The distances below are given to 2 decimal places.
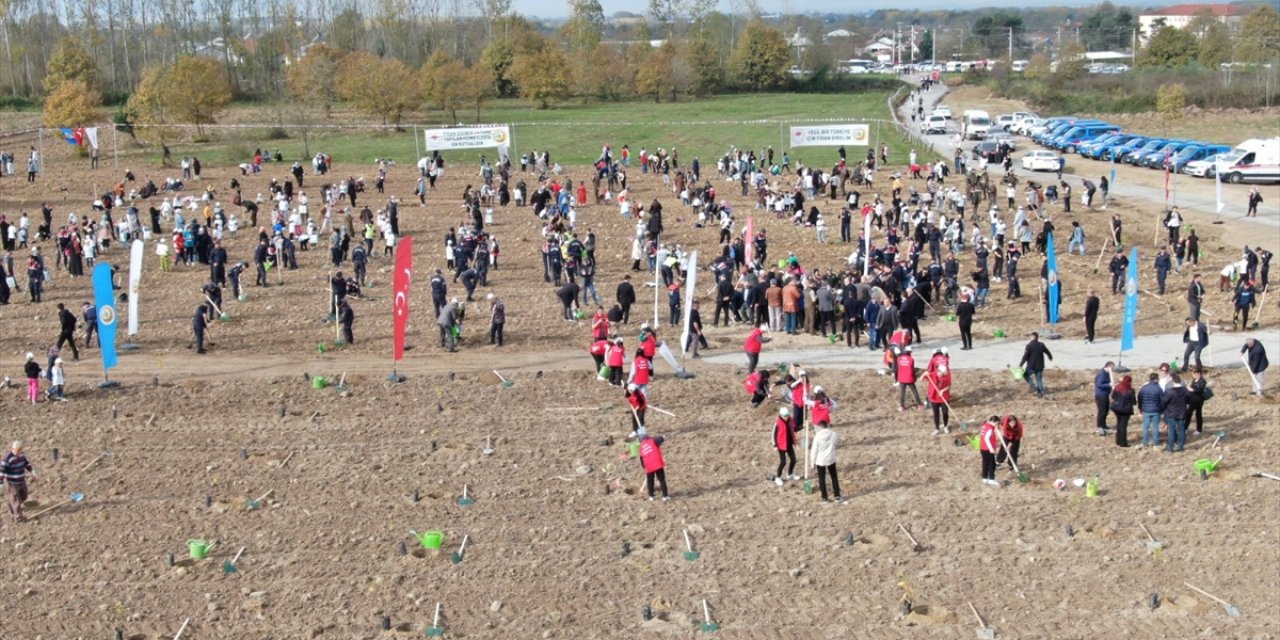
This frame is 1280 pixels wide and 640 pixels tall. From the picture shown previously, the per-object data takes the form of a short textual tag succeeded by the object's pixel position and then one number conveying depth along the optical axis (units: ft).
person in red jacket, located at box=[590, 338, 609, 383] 76.59
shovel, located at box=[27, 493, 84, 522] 60.54
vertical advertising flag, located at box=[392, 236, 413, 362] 74.23
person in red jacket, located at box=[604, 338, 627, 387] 74.28
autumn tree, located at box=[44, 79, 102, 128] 206.08
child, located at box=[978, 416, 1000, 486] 58.95
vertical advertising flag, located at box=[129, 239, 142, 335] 84.38
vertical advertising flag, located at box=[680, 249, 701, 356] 77.00
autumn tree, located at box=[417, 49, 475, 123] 237.66
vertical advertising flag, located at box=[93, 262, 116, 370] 76.74
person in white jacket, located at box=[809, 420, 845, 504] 56.85
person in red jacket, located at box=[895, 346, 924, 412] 69.26
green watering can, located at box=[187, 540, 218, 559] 54.13
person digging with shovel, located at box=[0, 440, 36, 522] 58.18
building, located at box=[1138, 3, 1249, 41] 354.41
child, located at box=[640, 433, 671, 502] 58.08
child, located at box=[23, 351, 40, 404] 74.43
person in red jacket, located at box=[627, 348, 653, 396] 68.44
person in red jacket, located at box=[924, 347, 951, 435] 66.80
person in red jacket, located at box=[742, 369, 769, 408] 71.05
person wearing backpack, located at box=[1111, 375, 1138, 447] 63.26
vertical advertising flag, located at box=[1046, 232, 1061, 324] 82.74
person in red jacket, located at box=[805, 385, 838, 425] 61.36
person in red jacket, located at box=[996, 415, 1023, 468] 59.98
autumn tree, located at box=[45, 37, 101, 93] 246.27
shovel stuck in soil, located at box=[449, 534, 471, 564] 53.57
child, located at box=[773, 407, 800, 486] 59.41
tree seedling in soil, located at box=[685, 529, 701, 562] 53.47
